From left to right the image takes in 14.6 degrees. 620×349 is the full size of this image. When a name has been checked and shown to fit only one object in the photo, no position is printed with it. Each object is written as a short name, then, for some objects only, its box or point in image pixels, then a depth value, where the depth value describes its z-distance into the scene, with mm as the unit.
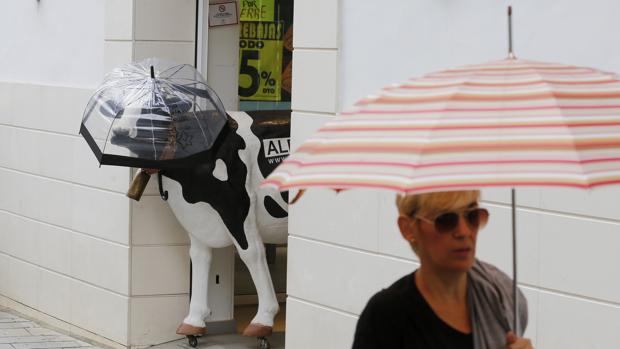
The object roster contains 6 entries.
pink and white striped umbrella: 5916
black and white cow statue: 16142
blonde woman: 6510
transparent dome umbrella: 15145
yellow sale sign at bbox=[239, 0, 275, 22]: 17946
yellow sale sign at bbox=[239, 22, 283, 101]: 18033
